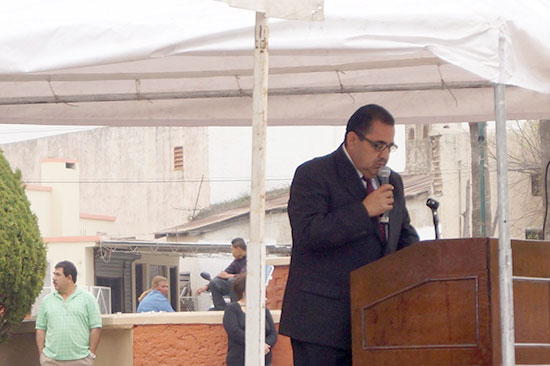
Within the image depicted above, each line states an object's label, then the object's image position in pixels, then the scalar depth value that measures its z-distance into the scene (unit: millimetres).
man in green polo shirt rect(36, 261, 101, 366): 15981
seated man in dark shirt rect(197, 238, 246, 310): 20589
